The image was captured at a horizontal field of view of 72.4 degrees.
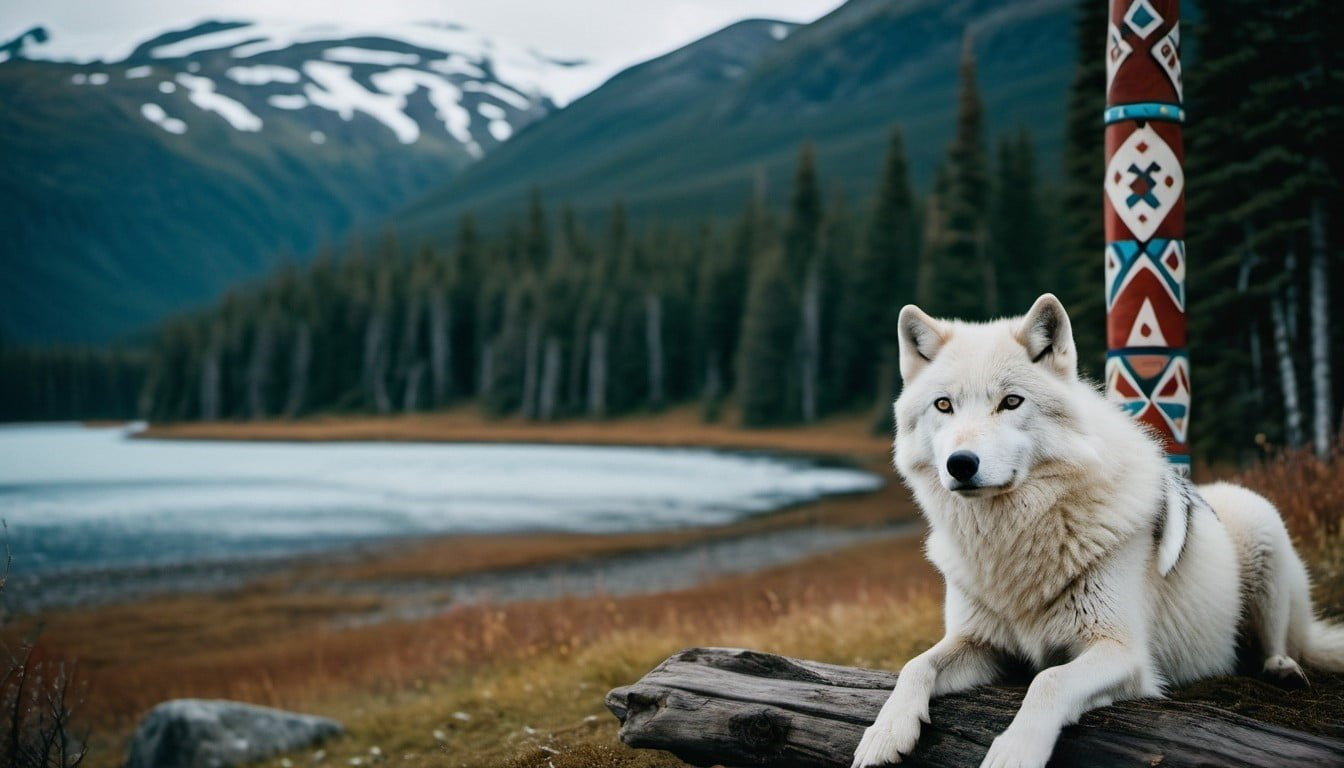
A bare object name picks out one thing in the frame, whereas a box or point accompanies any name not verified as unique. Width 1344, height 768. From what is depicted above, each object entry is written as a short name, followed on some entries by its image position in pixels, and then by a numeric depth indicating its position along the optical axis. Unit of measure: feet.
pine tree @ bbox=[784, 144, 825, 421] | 188.03
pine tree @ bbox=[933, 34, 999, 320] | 132.05
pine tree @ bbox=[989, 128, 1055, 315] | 156.56
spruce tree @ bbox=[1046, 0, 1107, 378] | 67.46
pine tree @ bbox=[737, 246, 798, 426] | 184.24
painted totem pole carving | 18.93
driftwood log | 10.16
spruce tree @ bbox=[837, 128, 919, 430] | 171.32
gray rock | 26.12
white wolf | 11.45
